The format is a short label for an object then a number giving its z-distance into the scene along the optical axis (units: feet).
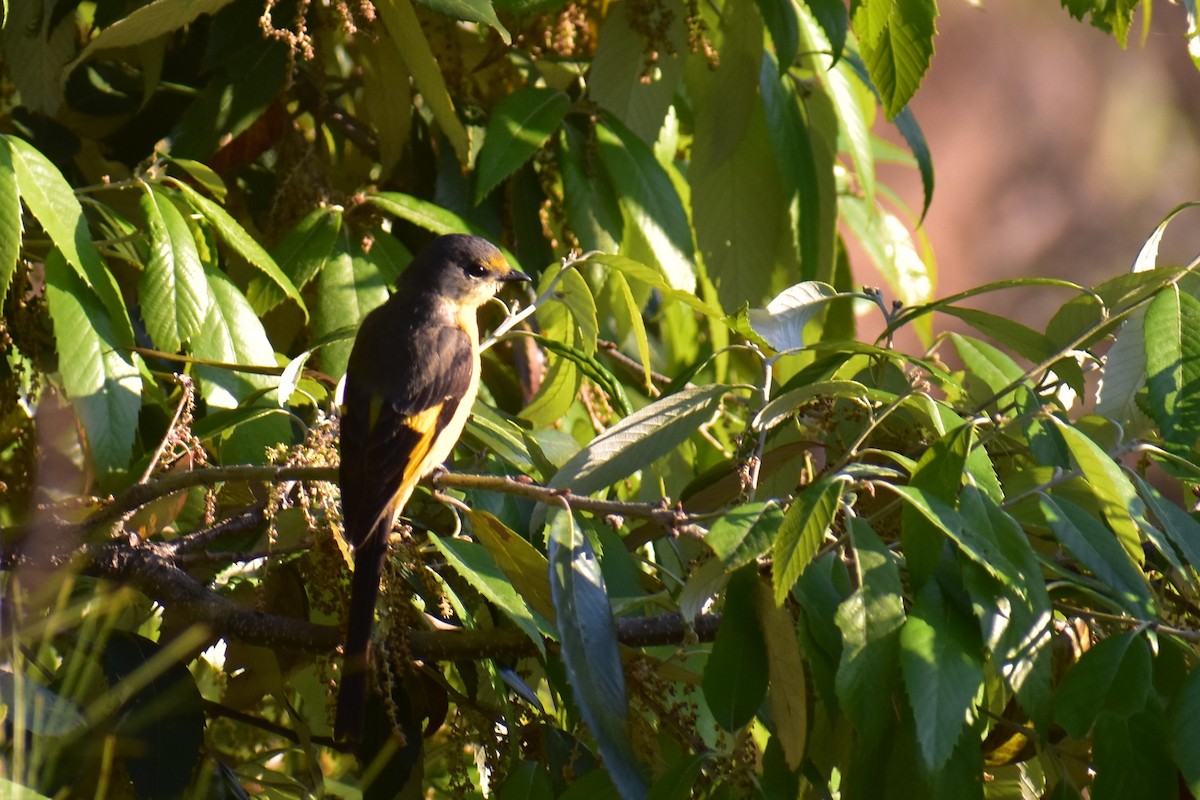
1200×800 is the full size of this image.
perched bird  15.08
